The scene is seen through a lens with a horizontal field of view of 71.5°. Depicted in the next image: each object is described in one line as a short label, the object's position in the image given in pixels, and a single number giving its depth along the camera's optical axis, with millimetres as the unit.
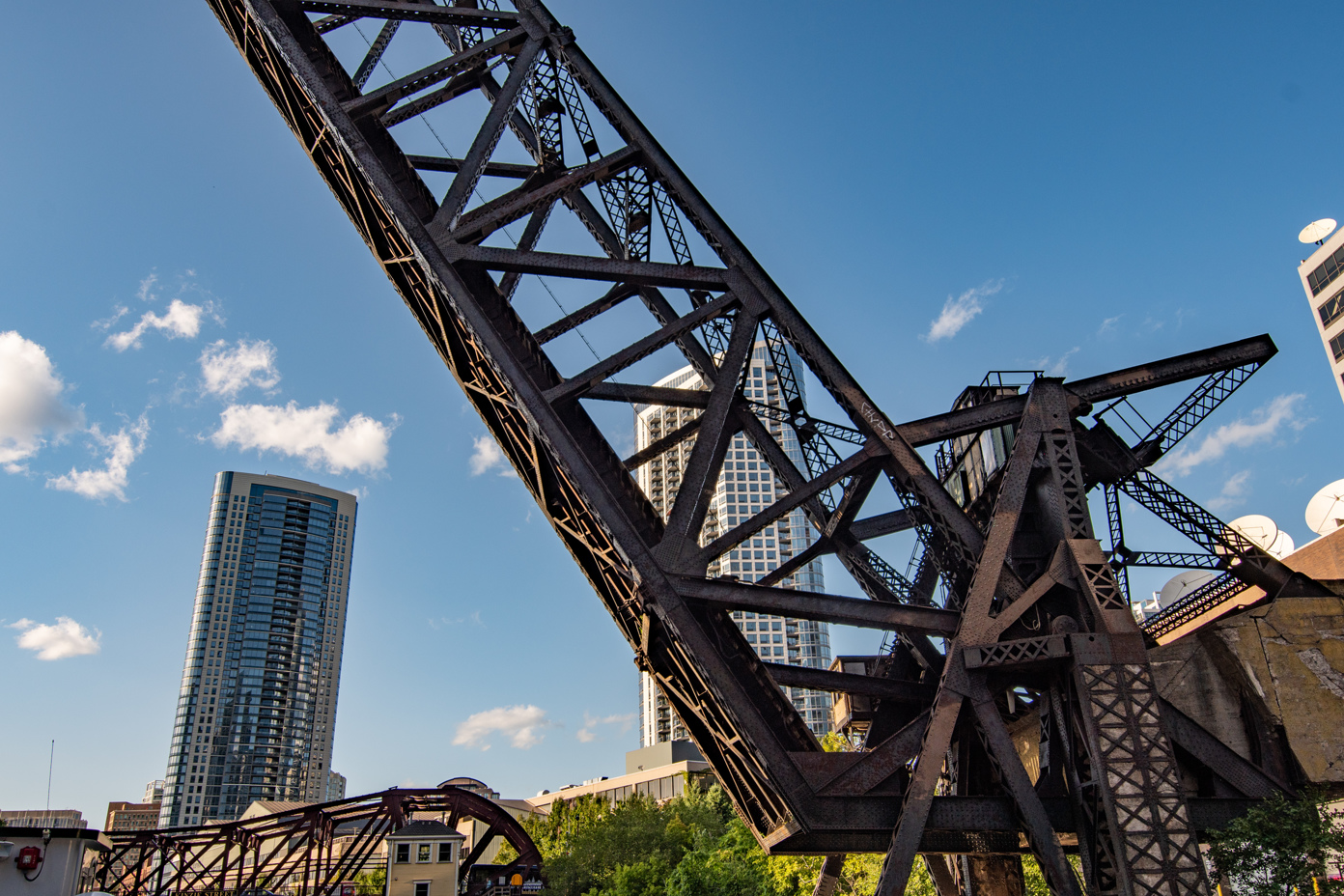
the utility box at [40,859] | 20219
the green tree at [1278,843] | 12547
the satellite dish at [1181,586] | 23594
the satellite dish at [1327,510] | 32406
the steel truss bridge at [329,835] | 39406
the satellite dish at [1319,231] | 84062
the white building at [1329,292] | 83000
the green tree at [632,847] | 45906
